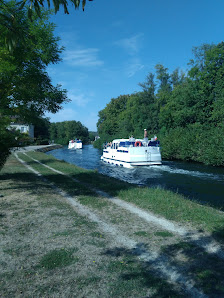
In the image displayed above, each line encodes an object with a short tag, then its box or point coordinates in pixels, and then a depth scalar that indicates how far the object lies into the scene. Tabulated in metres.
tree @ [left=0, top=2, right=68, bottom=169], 10.64
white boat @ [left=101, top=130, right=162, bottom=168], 33.53
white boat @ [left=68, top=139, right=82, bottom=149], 84.82
